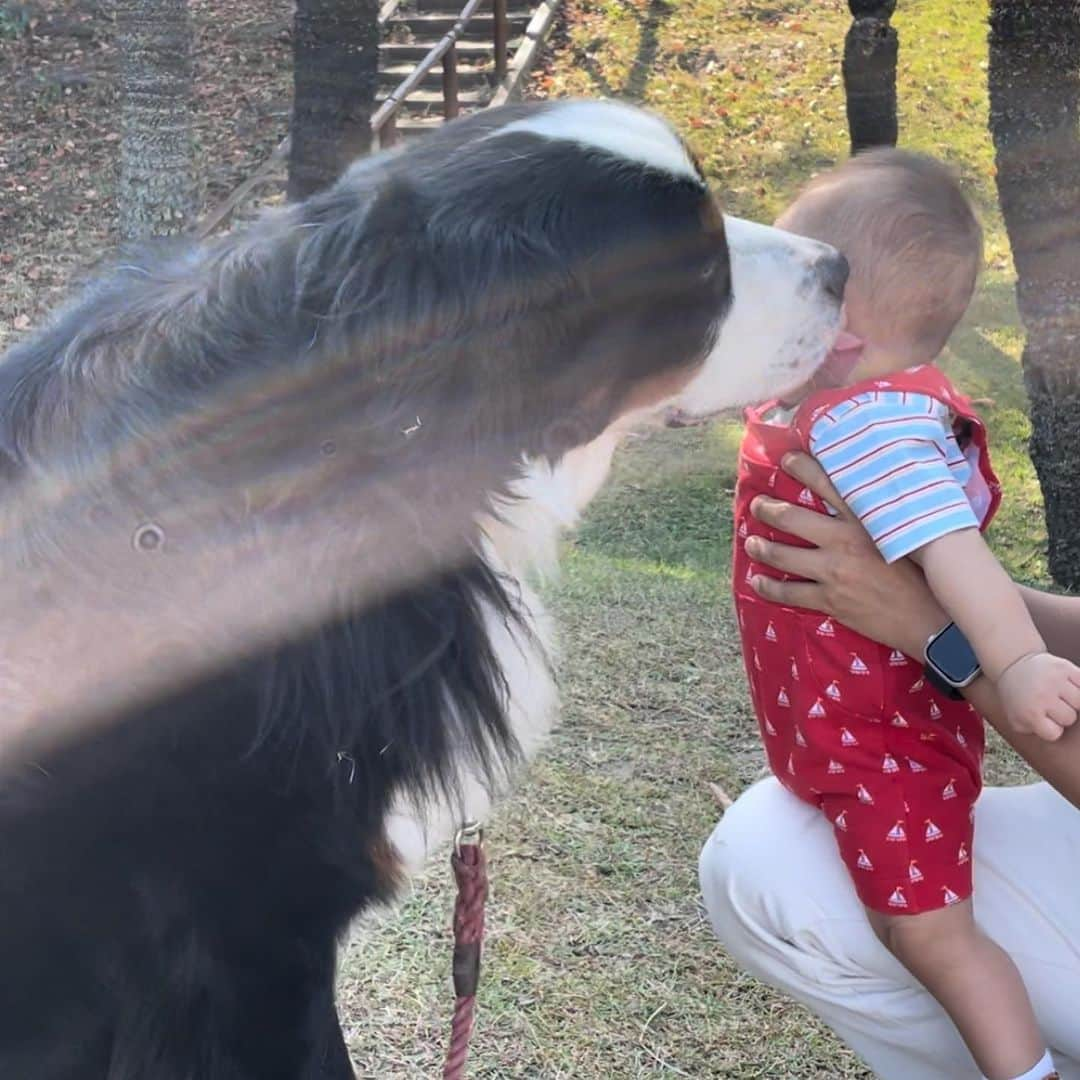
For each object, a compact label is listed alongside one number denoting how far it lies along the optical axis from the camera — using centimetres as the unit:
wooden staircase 1153
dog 168
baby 194
